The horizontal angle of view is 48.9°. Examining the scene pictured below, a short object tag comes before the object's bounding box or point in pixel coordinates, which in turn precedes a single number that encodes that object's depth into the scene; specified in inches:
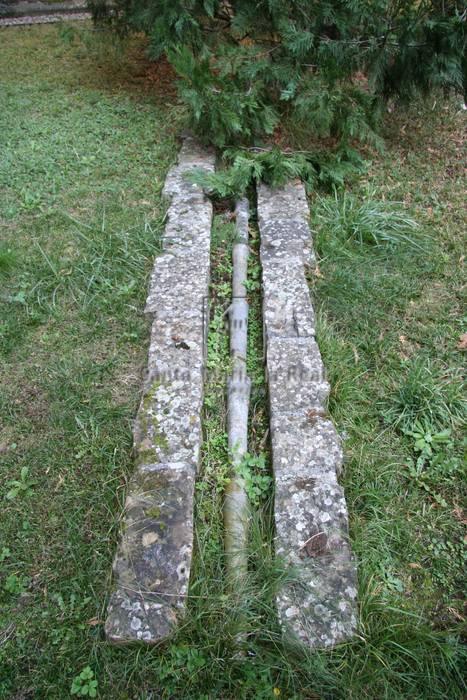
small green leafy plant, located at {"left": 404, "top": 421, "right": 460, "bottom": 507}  107.5
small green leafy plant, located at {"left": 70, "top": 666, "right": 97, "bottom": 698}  79.0
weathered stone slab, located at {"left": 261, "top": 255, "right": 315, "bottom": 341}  129.6
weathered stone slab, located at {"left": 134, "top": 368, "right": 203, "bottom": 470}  104.0
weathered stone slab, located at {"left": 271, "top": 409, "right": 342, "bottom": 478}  101.6
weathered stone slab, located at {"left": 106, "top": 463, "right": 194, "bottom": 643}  83.0
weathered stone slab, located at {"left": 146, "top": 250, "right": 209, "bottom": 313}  135.9
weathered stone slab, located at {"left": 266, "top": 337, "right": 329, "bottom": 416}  114.1
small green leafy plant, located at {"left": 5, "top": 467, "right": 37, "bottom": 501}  102.6
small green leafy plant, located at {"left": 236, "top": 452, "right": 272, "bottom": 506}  104.7
